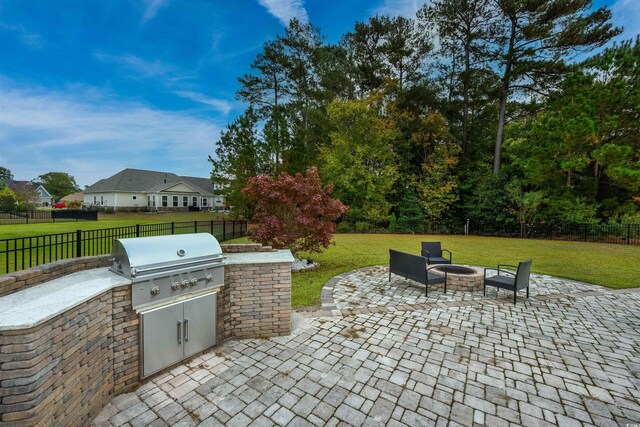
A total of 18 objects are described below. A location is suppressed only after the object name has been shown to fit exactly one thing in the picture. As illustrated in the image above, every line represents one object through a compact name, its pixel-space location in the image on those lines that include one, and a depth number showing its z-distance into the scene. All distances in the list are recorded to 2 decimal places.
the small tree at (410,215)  20.03
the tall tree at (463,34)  19.17
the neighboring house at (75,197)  48.32
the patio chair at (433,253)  7.78
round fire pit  6.18
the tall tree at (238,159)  18.62
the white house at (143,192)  34.75
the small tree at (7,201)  26.42
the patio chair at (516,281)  5.30
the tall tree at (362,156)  20.12
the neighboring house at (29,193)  35.03
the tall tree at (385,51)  21.24
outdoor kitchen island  1.75
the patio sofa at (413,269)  5.77
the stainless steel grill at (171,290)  2.81
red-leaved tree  7.64
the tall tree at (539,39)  15.72
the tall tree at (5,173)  55.88
